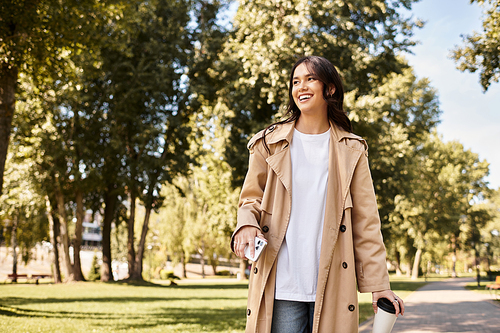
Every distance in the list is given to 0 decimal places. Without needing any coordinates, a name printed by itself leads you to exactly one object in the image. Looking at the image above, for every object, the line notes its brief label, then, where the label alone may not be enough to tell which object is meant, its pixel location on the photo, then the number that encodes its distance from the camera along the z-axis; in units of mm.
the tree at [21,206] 21266
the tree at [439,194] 36062
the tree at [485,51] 9617
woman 2197
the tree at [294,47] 14070
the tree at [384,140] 13719
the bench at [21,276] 28947
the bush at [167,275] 39406
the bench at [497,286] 19417
